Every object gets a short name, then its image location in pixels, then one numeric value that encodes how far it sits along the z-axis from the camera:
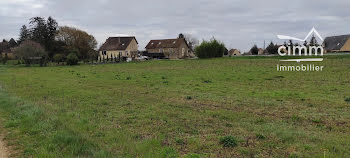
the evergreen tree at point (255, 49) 77.49
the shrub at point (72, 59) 46.09
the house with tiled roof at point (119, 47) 69.00
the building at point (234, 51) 108.87
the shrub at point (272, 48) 66.38
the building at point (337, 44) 65.56
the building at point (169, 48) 70.30
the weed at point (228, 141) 4.79
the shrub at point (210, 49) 50.84
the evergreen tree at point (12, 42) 101.67
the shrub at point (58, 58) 48.81
